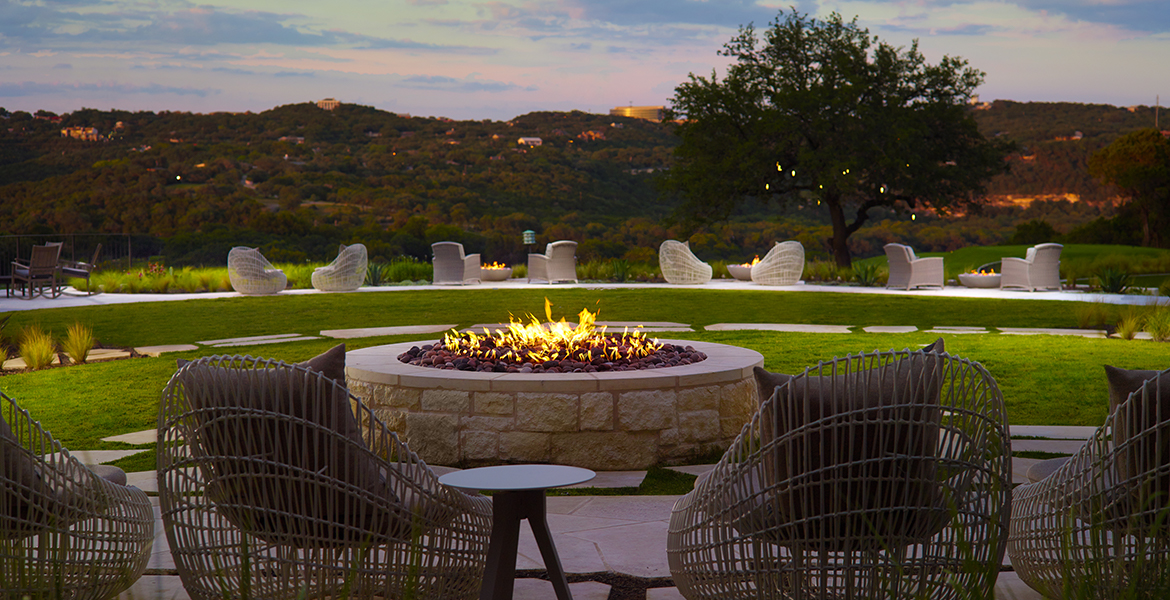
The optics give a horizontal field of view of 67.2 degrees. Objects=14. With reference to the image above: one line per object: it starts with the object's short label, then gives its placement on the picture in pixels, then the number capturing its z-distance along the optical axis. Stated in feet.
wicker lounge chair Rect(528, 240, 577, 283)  57.26
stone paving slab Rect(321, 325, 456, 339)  29.91
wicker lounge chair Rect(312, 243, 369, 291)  49.67
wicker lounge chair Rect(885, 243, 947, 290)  51.78
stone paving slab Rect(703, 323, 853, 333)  32.37
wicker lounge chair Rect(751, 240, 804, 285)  54.60
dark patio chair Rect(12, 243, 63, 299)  45.05
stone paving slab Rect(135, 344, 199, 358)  27.50
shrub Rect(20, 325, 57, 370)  25.04
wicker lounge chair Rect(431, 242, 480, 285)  55.67
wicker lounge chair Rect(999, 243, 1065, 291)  50.01
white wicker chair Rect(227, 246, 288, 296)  46.75
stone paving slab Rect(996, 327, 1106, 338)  32.22
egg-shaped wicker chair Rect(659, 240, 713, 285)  55.79
